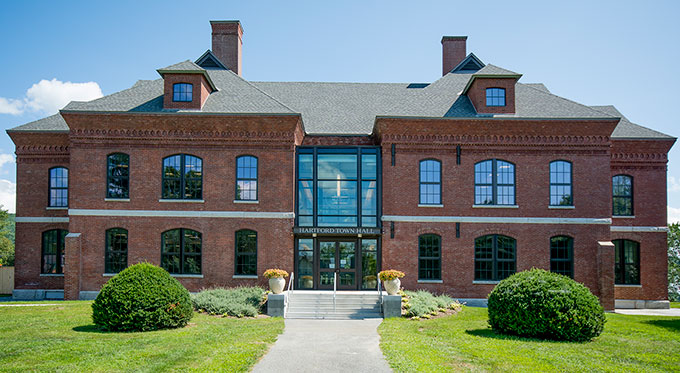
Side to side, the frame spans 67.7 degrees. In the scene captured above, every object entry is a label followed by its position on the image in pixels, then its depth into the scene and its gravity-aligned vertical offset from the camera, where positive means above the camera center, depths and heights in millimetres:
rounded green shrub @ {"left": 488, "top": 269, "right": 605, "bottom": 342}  13359 -2661
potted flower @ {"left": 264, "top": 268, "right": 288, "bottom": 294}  18781 -2636
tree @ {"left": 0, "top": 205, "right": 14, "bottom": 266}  48406 -3952
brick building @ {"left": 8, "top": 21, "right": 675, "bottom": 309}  21438 +746
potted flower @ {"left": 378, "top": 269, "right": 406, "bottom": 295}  18375 -2562
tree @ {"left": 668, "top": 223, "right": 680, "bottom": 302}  46750 -4444
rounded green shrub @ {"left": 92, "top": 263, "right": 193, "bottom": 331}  13852 -2651
